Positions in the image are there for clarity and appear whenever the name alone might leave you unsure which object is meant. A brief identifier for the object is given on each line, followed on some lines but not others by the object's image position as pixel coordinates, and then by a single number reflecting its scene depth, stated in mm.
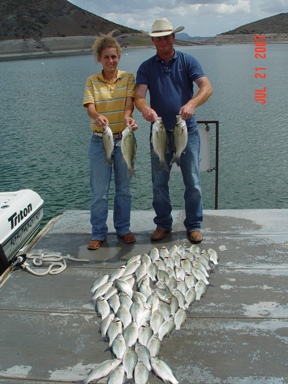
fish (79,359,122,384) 2795
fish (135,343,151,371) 2893
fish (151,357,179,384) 2777
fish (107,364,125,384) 2762
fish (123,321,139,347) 3117
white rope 4285
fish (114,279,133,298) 3733
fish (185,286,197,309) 3625
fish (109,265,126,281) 4016
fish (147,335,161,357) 3012
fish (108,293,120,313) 3543
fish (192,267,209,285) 3932
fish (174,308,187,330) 3339
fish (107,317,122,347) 3174
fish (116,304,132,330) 3341
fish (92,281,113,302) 3744
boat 5547
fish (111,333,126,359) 2994
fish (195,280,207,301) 3729
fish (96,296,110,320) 3496
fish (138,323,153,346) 3136
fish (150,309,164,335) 3271
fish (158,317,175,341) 3211
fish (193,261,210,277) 4020
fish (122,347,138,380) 2848
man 4223
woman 4270
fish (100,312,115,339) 3250
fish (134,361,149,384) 2773
